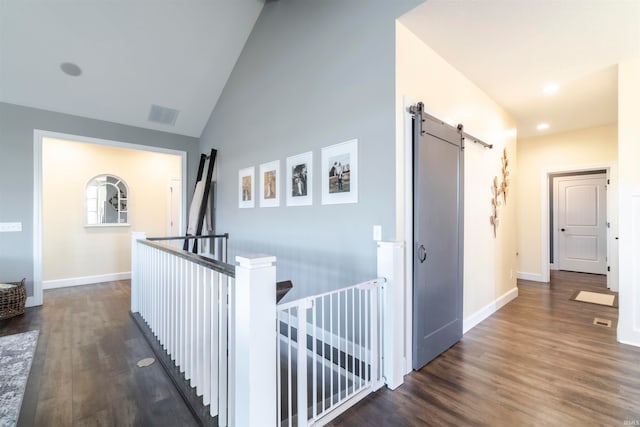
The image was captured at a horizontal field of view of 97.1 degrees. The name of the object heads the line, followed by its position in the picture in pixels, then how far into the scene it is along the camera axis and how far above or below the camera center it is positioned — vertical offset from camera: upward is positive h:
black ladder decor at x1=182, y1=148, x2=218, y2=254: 4.69 +0.20
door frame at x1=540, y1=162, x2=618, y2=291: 4.48 -0.13
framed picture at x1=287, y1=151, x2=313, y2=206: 2.91 +0.36
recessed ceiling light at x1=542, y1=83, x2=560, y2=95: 3.21 +1.44
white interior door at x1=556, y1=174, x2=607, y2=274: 5.65 -0.24
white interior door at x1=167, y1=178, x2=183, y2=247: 5.95 +0.11
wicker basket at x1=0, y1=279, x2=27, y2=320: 3.30 -1.04
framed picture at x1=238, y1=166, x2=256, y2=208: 3.85 +0.36
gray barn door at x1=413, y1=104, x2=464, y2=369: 2.26 -0.23
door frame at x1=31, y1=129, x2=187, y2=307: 3.88 -0.04
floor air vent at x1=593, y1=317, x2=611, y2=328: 3.10 -1.23
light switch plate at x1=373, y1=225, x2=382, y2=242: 2.24 -0.16
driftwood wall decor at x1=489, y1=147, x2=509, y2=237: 3.57 +0.30
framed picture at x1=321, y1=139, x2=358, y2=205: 2.45 +0.36
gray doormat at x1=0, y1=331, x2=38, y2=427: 1.75 -1.22
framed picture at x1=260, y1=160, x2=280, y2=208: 3.39 +0.36
